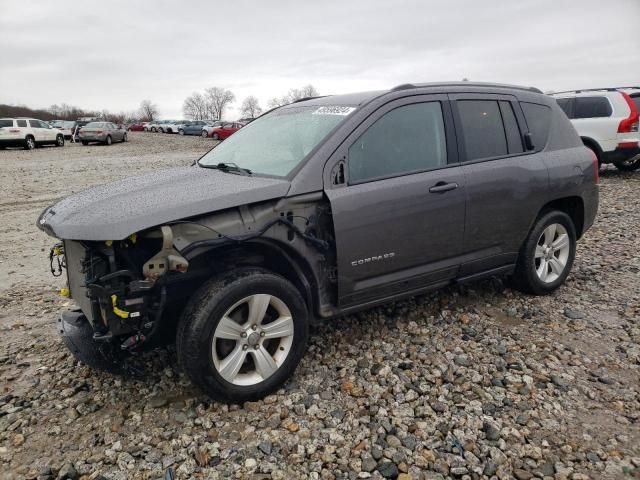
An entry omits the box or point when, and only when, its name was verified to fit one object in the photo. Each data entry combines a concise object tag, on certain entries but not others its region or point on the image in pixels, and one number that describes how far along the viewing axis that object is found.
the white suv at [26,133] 23.48
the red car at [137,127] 60.50
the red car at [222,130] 35.72
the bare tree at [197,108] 114.69
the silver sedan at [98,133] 27.89
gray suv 2.67
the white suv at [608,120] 10.30
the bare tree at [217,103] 114.25
